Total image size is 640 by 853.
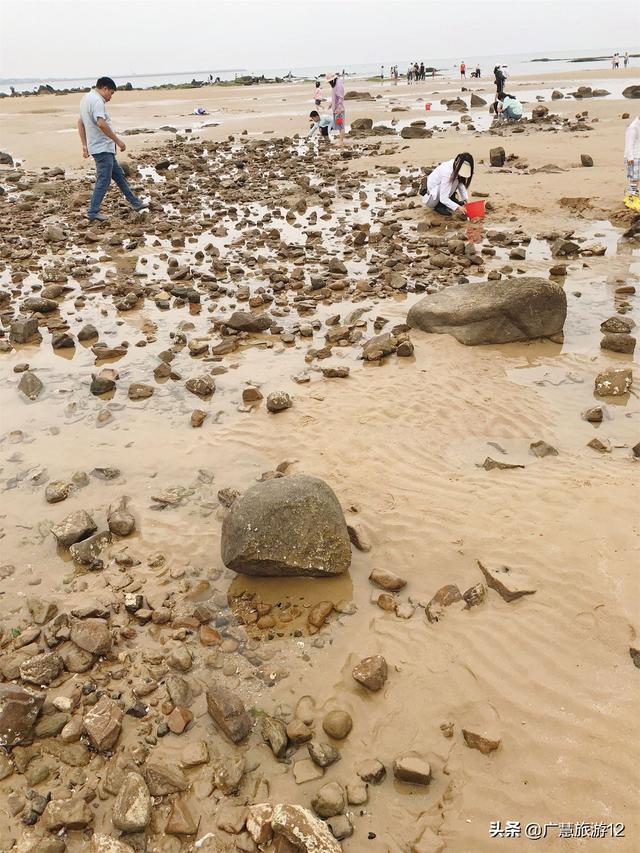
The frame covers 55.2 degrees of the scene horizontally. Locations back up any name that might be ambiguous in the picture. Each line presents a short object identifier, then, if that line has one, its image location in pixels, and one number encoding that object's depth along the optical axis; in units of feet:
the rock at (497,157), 47.09
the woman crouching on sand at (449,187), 33.50
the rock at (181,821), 7.63
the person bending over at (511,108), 73.46
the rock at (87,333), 22.12
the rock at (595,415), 15.52
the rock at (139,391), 18.24
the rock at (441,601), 10.57
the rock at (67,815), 7.62
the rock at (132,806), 7.57
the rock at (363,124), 80.69
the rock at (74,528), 12.43
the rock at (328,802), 7.74
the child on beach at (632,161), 32.73
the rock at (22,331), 22.09
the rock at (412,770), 7.97
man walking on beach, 34.63
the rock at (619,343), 18.90
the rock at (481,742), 8.34
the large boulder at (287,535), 11.12
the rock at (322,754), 8.30
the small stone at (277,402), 17.06
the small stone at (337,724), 8.70
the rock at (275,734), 8.51
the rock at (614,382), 16.62
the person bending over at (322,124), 69.87
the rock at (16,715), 8.56
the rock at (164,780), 8.03
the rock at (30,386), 18.61
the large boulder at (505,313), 19.98
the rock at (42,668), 9.58
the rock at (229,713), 8.66
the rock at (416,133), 70.33
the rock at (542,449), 14.47
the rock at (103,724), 8.54
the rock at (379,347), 19.62
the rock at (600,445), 14.38
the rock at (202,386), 18.25
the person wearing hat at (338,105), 65.91
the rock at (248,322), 21.90
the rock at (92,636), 10.05
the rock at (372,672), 9.37
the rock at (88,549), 12.20
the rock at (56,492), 13.89
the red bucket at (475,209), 34.40
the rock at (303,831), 7.15
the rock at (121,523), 12.86
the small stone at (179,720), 8.86
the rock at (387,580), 11.22
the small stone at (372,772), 8.14
